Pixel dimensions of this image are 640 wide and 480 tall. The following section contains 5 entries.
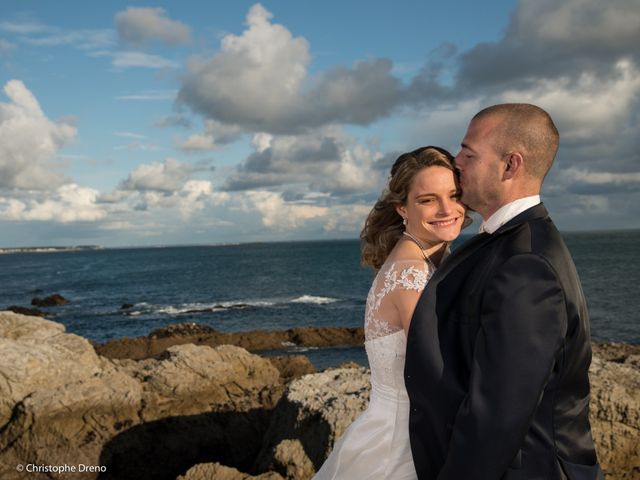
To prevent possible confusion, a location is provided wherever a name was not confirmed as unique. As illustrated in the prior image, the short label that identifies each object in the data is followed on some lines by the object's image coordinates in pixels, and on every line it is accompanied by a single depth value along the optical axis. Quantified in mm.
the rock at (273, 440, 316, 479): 5957
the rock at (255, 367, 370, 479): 6062
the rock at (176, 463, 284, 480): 5668
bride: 2975
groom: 2088
